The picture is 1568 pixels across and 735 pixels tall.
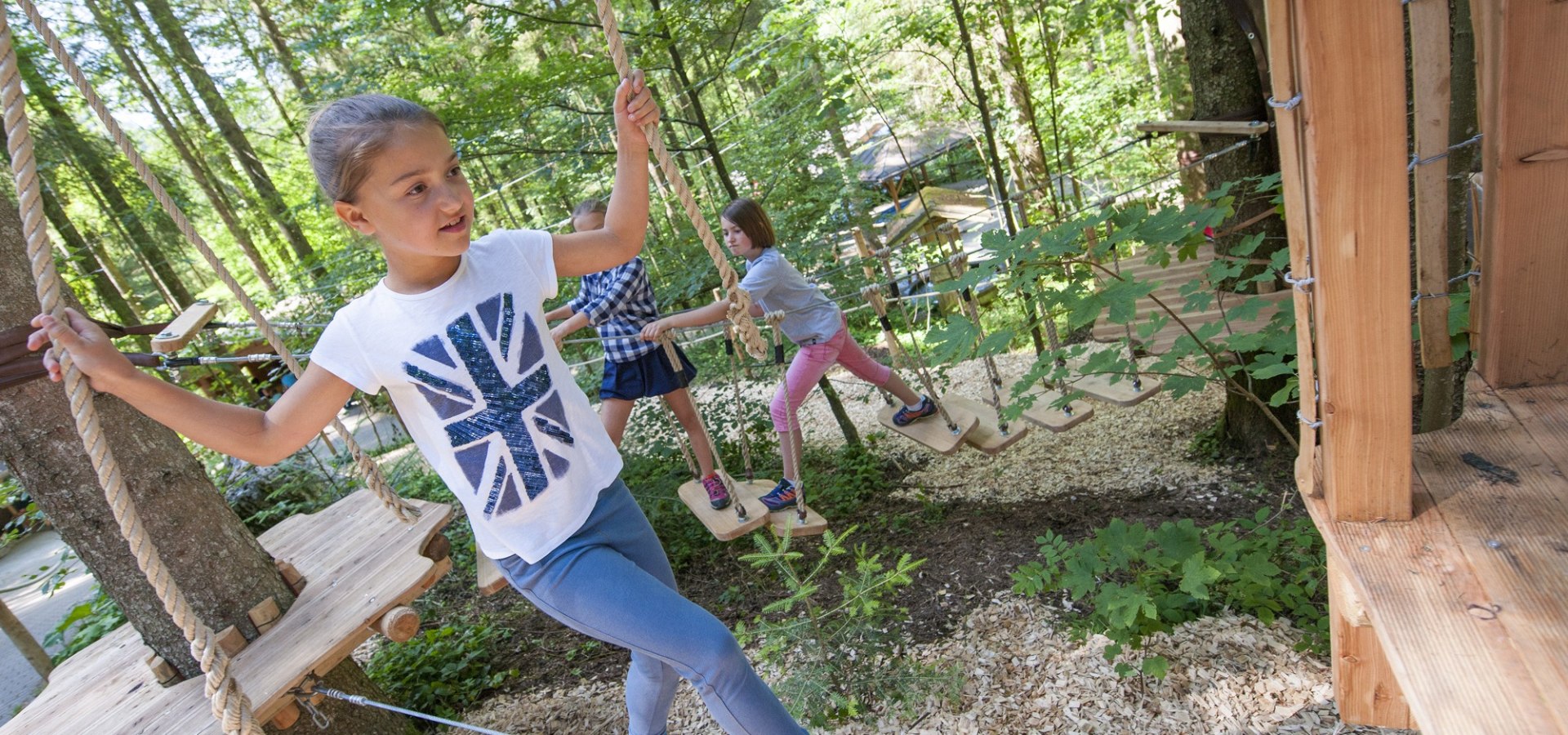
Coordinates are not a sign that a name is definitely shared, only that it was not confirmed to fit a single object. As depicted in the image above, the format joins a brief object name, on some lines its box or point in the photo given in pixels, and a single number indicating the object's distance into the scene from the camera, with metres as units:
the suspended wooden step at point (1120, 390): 3.08
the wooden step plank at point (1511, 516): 0.98
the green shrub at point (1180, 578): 2.06
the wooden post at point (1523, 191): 1.35
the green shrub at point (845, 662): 2.24
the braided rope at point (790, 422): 2.43
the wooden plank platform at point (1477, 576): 0.94
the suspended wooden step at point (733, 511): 2.61
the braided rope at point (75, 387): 1.13
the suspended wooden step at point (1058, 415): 3.05
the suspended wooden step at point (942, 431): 3.07
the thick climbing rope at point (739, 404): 2.66
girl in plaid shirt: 3.01
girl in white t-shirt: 1.27
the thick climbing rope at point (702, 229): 1.41
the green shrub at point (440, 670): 2.96
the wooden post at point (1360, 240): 1.04
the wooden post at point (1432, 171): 1.35
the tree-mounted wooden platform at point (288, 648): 1.77
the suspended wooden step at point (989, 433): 3.10
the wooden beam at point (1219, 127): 3.03
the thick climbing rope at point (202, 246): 1.57
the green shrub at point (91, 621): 3.88
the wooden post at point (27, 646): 4.09
